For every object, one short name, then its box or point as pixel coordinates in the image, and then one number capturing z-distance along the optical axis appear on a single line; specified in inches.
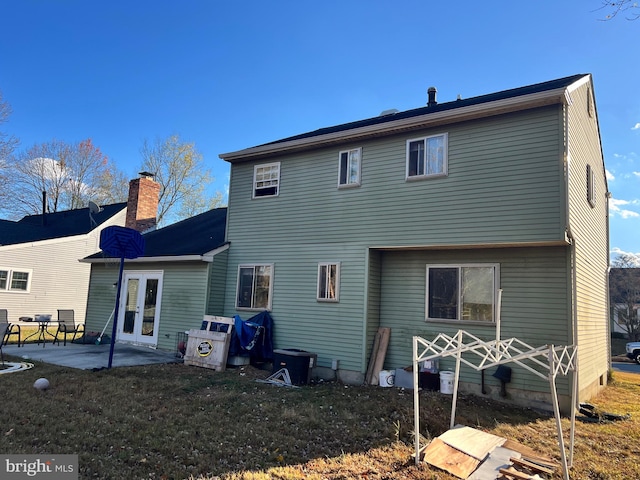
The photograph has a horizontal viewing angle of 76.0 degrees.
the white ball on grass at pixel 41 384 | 280.4
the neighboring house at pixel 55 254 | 669.9
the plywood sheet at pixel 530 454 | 193.5
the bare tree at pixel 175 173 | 1181.1
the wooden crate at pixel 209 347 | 389.7
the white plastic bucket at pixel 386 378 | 347.8
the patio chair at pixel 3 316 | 493.0
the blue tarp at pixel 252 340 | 398.6
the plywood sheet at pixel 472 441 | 195.9
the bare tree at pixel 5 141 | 860.6
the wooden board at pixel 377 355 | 356.8
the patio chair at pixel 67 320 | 511.9
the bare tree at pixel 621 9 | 169.9
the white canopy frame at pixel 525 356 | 171.2
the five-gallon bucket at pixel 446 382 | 323.6
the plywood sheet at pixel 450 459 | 179.8
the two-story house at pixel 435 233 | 305.9
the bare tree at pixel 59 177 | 1155.3
